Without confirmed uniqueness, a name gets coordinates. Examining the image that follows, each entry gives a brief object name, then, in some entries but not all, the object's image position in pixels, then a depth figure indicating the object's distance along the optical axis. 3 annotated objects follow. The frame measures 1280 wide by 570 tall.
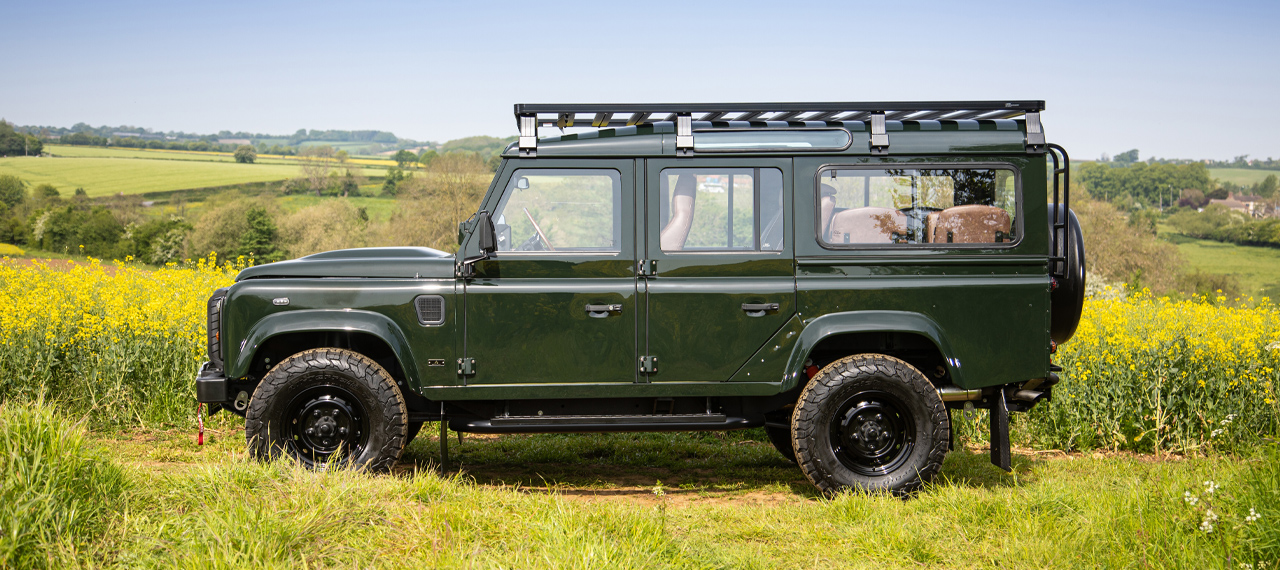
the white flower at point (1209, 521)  3.58
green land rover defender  5.23
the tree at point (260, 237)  39.34
